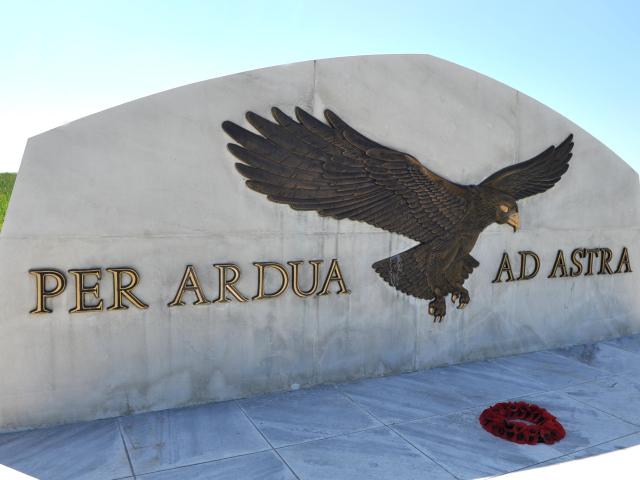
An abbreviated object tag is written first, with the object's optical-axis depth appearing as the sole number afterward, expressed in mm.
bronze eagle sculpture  4734
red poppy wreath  4164
